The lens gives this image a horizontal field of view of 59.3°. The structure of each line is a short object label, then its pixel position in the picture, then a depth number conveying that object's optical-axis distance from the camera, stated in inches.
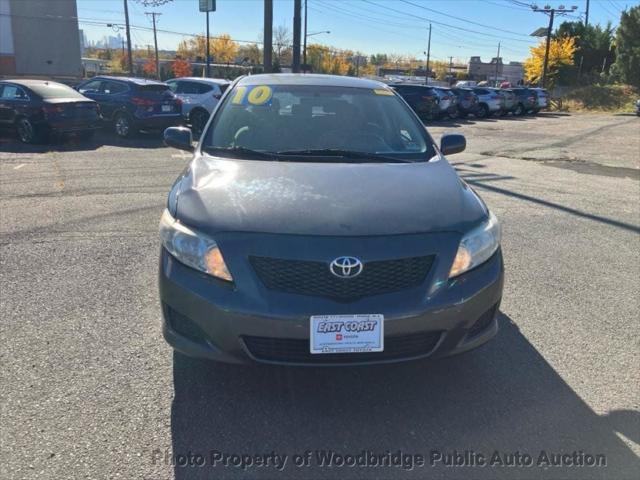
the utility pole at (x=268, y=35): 700.4
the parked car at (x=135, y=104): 565.0
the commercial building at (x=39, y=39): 1800.0
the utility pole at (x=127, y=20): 1841.8
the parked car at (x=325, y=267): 103.0
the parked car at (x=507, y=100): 1300.4
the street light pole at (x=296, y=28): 780.0
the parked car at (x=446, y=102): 991.6
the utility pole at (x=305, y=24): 1639.8
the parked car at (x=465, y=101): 1134.4
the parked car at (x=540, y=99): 1483.8
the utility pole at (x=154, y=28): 2808.1
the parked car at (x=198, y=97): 638.5
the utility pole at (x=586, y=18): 2745.1
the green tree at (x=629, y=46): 2119.8
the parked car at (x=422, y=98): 952.9
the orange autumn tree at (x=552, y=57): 2479.1
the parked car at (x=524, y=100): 1412.4
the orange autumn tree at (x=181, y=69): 2864.2
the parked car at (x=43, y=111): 499.2
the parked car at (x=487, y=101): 1232.8
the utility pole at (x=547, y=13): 2070.5
